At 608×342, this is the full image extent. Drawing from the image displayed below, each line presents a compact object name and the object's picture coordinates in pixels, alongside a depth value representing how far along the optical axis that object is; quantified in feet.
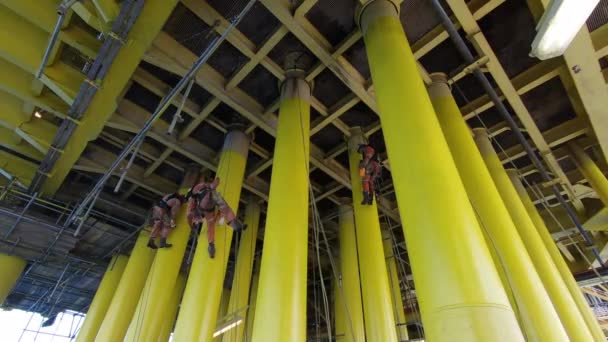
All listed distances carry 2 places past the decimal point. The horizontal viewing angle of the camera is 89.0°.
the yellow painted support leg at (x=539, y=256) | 17.20
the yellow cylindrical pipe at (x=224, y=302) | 37.84
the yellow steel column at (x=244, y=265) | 24.85
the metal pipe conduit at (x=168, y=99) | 14.69
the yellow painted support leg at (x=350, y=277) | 22.99
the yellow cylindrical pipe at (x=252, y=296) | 33.13
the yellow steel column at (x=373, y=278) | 19.88
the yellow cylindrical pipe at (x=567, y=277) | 21.75
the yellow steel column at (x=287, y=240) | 10.98
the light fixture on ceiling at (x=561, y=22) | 6.13
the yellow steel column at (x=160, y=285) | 19.63
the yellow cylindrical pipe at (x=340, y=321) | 27.86
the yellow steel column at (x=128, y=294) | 23.67
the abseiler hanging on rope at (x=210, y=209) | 17.10
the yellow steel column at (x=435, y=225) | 6.59
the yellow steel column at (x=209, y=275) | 16.17
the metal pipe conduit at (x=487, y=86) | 16.24
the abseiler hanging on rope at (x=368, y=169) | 19.38
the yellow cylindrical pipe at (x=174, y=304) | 31.71
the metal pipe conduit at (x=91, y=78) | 15.11
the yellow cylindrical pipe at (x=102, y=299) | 28.50
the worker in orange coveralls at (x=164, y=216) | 21.66
